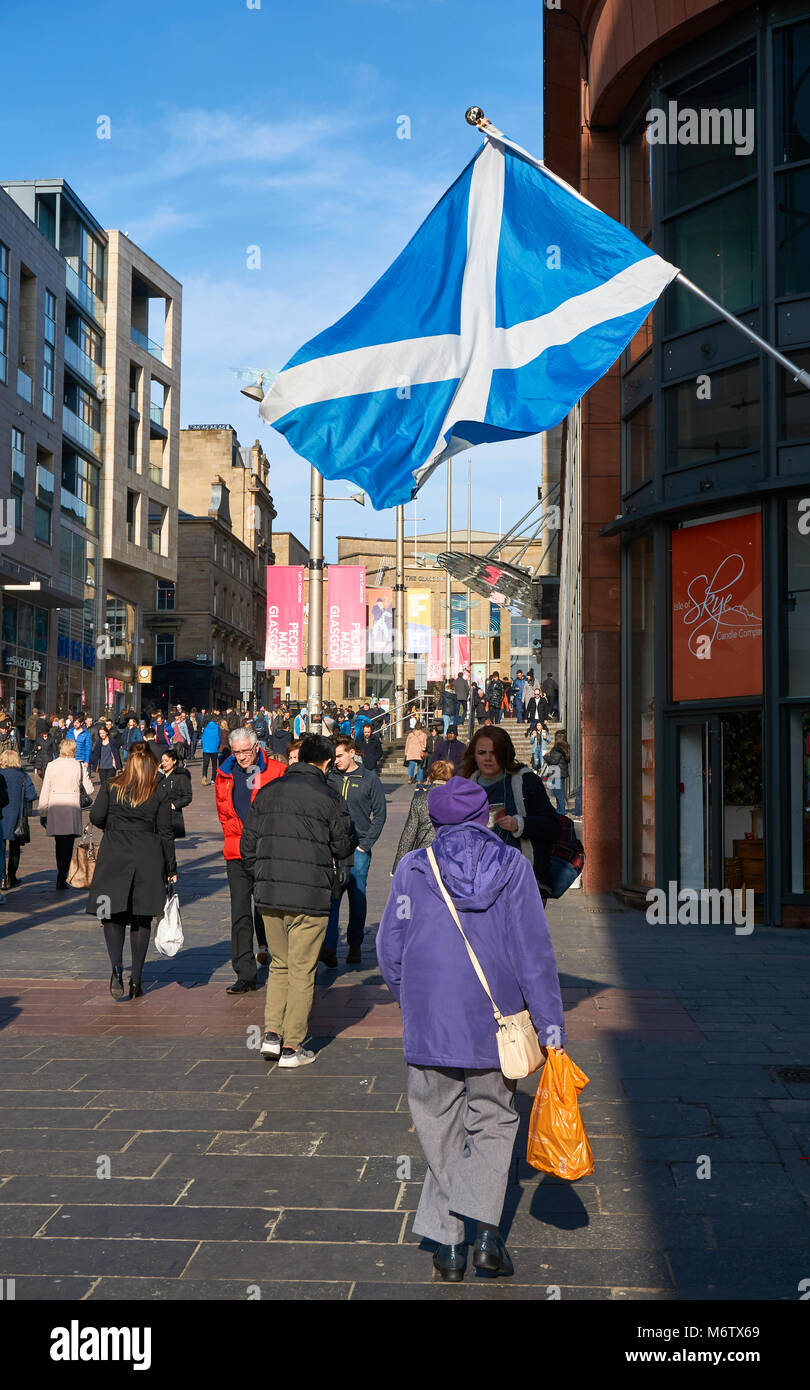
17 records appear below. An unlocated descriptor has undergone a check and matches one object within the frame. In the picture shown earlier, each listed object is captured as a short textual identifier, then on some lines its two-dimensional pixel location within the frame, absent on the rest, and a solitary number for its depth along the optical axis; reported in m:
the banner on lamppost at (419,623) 44.94
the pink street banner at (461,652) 51.62
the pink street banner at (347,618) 24.48
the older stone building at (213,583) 79.44
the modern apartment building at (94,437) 49.09
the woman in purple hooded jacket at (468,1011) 4.43
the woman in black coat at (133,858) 9.16
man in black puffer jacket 7.47
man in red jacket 9.32
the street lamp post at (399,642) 40.03
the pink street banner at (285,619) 21.55
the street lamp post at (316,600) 15.80
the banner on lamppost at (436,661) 54.28
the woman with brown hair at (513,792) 7.75
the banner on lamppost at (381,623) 37.91
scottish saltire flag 7.69
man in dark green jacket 10.98
